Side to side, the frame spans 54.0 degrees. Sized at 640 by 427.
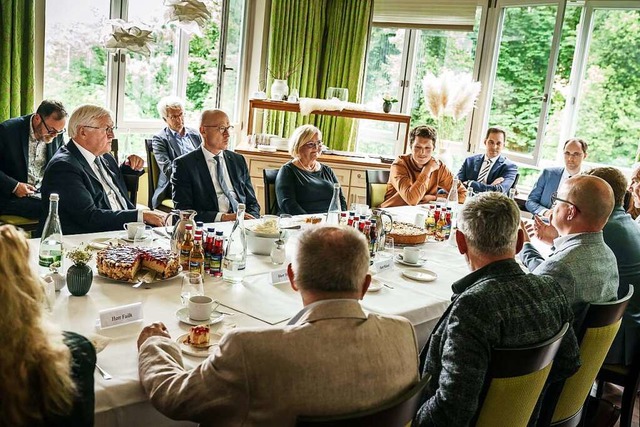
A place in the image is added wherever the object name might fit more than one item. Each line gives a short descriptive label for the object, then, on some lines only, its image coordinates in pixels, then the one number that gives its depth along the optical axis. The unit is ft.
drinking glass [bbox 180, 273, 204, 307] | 6.20
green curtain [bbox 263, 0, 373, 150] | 20.34
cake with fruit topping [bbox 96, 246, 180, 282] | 6.90
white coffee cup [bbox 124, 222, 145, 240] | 8.39
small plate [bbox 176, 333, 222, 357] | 5.35
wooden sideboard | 18.07
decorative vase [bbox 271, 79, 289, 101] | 19.55
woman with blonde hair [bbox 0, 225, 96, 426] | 3.32
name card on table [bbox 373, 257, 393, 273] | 8.55
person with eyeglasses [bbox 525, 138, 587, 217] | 16.11
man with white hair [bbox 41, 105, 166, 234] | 9.54
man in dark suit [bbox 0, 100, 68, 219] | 12.95
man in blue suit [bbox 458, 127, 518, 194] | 17.62
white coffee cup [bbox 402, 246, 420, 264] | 9.08
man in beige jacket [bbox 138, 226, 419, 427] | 3.96
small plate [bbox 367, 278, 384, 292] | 7.74
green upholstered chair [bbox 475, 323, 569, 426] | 5.08
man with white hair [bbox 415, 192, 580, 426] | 5.17
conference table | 4.77
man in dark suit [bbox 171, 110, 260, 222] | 11.66
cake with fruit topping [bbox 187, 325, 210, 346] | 5.49
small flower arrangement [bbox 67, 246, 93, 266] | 6.38
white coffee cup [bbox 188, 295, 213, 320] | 5.97
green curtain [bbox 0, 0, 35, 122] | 14.14
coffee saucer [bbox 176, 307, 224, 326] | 5.98
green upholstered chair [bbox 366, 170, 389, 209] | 14.92
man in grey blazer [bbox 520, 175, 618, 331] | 6.82
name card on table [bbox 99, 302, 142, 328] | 5.65
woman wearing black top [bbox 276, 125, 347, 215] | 12.57
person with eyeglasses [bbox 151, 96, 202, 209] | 15.25
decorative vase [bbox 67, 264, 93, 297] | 6.32
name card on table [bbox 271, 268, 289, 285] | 7.48
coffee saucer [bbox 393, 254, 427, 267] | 9.07
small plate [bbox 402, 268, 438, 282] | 8.46
